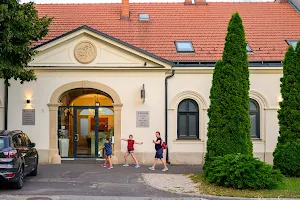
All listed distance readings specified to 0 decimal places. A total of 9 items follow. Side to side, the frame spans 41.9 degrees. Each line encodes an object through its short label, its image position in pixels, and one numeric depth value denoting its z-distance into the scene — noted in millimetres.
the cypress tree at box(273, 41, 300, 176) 13508
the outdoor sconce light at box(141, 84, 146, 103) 16844
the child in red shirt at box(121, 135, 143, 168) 16156
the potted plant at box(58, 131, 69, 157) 17562
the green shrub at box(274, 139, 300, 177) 13406
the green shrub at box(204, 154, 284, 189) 11133
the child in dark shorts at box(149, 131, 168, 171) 15281
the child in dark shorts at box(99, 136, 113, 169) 15711
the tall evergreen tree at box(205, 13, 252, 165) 12930
